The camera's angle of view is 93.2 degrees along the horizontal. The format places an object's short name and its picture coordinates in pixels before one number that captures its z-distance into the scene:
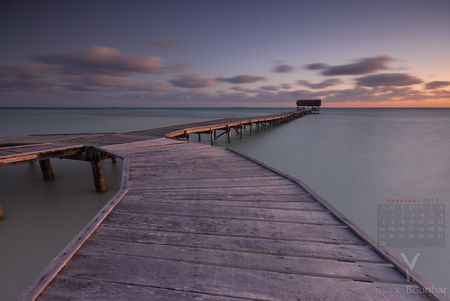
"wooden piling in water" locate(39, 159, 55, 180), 8.66
